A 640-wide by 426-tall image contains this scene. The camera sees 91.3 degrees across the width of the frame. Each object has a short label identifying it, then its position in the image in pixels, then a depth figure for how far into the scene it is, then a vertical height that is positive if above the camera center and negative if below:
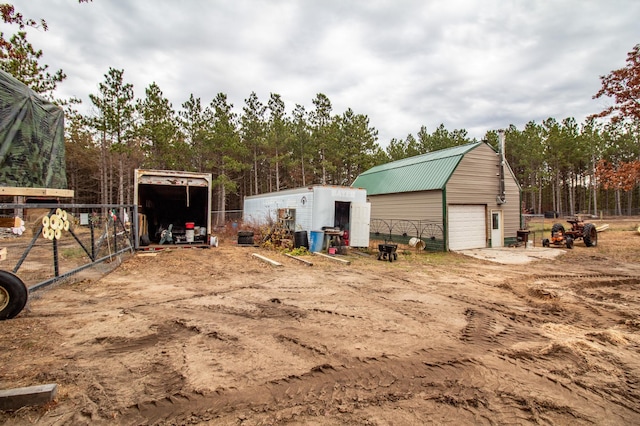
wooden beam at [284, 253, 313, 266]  9.70 -1.42
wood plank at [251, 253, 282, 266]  9.50 -1.37
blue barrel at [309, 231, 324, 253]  12.52 -0.94
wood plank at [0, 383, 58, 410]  2.37 -1.37
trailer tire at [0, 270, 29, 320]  4.25 -1.07
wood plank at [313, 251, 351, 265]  10.14 -1.44
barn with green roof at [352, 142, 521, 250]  14.37 +0.71
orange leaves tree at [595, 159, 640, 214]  13.80 +1.80
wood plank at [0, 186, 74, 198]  3.87 +0.37
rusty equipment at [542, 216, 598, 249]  14.65 -0.97
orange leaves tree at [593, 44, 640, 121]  13.38 +5.60
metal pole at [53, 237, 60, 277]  5.71 -0.70
